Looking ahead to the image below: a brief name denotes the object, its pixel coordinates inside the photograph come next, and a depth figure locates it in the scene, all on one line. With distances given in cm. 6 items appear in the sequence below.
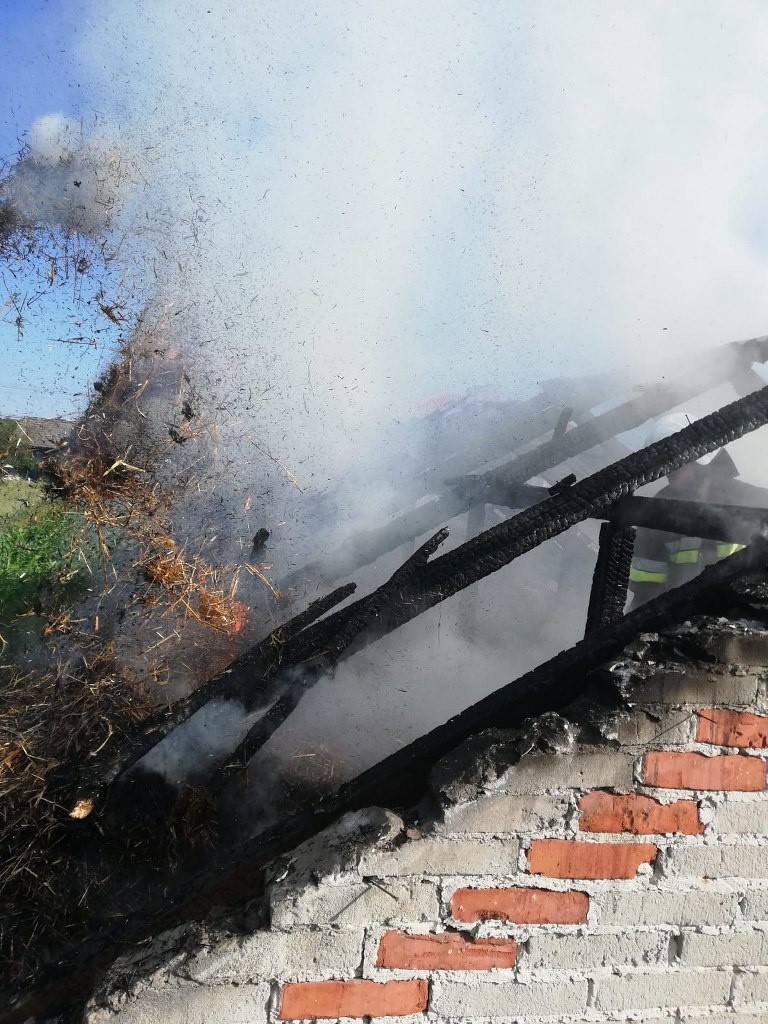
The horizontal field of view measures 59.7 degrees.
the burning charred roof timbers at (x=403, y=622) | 231
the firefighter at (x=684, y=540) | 528
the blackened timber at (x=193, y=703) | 258
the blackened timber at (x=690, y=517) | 268
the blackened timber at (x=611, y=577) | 274
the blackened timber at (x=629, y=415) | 495
